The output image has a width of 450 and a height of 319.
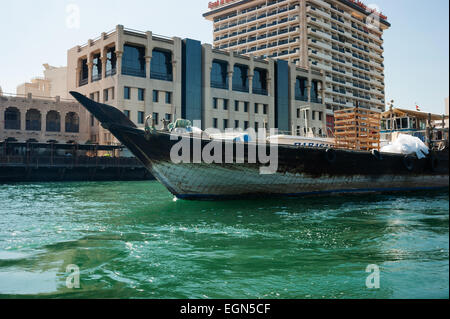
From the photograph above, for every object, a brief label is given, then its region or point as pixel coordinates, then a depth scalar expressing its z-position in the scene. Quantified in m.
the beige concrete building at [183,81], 41.16
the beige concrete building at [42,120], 41.28
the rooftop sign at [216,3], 73.50
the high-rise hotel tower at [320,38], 63.41
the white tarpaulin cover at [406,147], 17.65
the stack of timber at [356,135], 18.05
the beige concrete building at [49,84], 53.25
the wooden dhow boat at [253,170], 13.65
